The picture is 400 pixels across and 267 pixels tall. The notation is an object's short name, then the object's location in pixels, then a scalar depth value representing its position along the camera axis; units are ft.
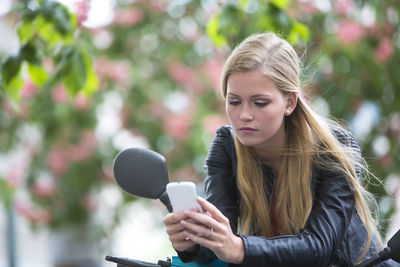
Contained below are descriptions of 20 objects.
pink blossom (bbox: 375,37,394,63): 31.22
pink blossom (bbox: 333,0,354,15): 31.91
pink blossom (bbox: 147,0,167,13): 36.22
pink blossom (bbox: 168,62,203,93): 36.94
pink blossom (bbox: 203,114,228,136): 33.94
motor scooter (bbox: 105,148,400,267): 11.04
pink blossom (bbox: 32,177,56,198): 38.70
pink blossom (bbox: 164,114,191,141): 35.50
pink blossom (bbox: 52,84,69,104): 34.77
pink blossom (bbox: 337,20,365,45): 30.96
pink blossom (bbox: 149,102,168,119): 36.40
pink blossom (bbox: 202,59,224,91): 35.27
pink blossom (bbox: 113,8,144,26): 35.86
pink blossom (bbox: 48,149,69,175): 37.42
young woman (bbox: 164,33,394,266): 11.10
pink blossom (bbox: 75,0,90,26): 19.75
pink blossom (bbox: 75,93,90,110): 34.94
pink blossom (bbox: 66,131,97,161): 37.01
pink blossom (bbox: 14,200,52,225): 39.39
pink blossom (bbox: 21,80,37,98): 35.90
